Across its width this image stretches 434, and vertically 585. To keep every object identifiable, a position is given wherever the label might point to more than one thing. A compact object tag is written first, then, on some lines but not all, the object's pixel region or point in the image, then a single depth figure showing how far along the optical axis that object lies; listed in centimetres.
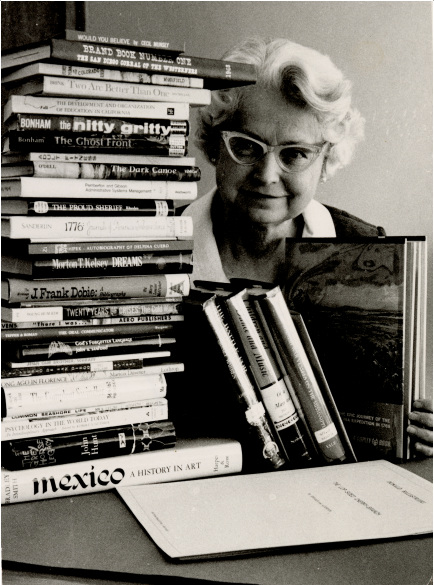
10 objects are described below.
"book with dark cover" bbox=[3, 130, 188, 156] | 86
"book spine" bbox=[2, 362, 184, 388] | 86
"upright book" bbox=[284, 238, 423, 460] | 96
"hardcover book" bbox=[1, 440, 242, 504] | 82
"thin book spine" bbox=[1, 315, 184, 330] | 88
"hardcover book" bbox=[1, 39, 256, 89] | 83
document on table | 71
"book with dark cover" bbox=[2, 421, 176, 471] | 84
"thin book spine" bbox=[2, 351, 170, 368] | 88
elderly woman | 113
